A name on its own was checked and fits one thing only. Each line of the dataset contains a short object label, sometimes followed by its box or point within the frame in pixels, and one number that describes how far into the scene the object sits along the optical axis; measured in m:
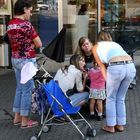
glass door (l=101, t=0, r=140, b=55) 11.74
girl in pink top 7.09
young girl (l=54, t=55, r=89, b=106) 6.78
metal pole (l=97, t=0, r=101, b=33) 11.66
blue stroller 6.33
